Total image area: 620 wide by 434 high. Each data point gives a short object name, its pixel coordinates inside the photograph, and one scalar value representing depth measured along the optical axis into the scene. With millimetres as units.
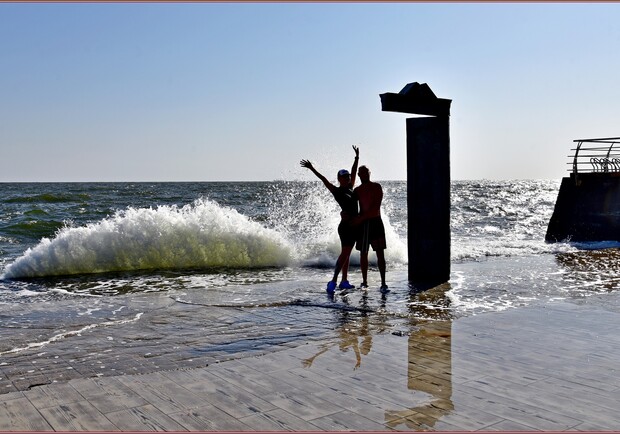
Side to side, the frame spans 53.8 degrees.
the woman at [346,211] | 8531
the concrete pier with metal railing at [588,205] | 18359
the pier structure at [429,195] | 9336
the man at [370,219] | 8617
